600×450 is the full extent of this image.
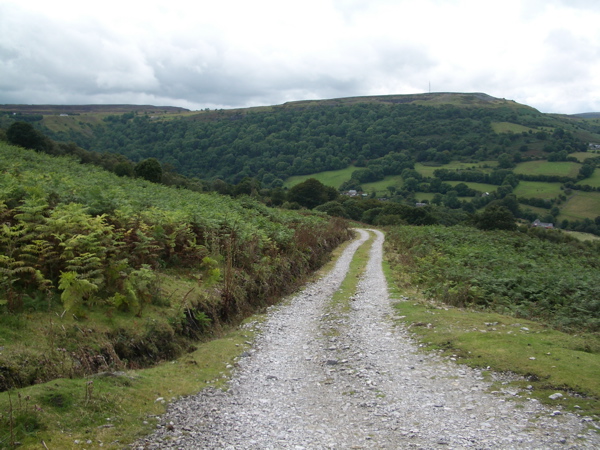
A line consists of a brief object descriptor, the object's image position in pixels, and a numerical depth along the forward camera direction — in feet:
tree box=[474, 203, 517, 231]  207.21
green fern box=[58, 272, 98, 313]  27.81
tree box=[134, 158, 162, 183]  157.58
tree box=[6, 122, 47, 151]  137.28
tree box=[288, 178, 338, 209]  336.49
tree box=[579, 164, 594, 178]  400.67
